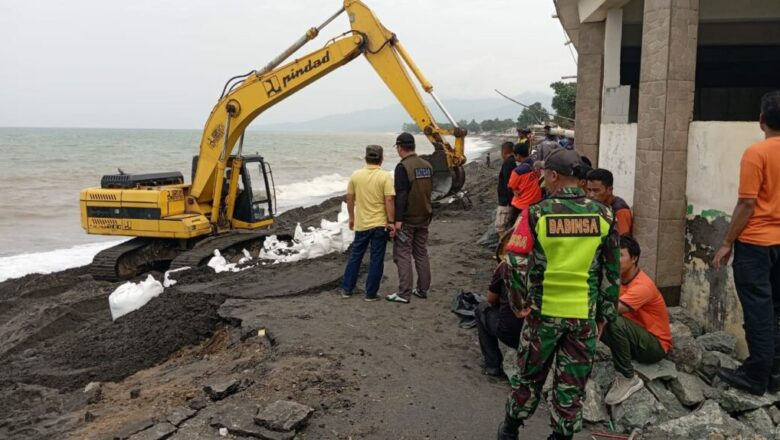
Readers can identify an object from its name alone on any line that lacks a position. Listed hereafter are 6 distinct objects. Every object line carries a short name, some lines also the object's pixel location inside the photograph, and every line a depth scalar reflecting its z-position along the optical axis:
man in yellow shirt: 6.92
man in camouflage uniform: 3.37
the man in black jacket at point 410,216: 6.90
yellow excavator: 10.53
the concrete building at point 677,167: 5.44
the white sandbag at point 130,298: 7.75
